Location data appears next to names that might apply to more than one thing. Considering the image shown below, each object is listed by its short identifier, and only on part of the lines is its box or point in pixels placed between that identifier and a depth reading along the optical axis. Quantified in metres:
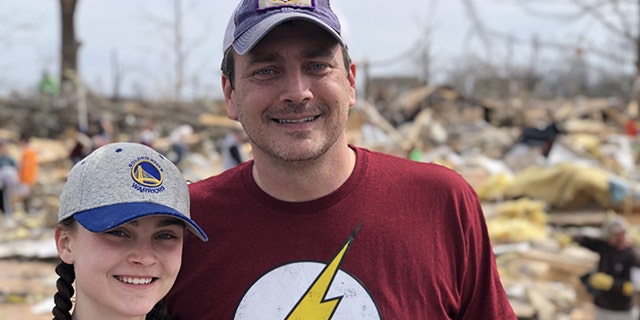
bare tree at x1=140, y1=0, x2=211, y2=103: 29.92
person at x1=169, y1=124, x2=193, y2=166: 16.98
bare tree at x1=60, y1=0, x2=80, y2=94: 26.19
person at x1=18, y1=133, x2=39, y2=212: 15.15
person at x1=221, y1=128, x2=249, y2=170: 12.75
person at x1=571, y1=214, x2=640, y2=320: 7.06
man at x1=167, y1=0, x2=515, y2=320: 2.12
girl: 1.90
